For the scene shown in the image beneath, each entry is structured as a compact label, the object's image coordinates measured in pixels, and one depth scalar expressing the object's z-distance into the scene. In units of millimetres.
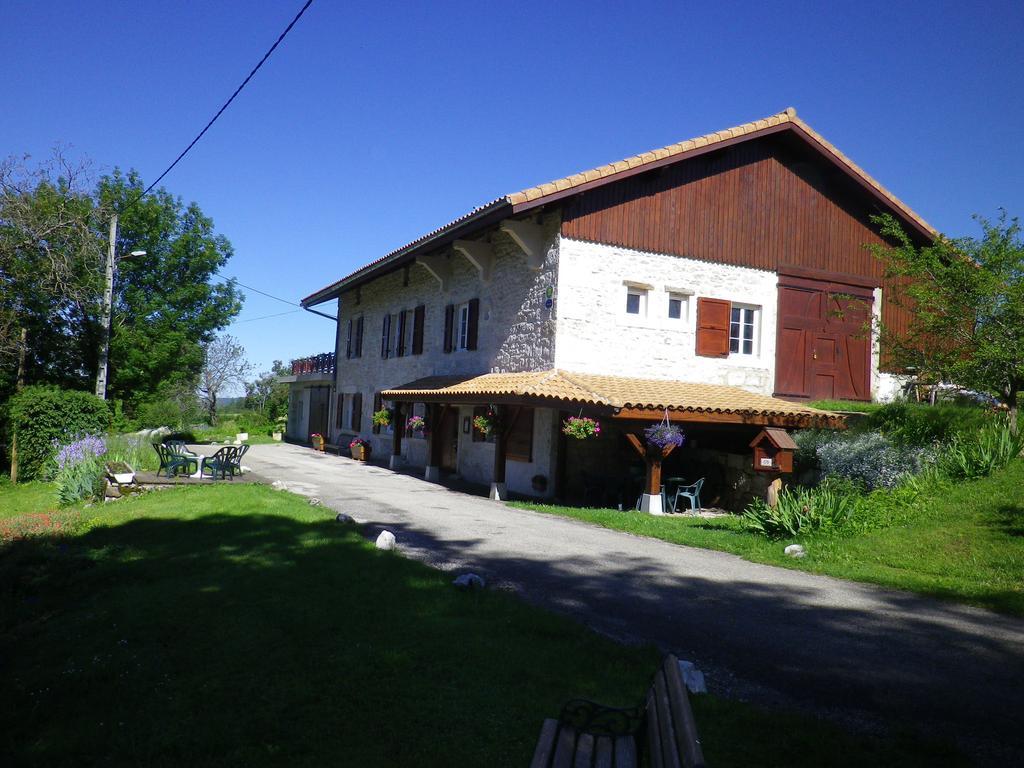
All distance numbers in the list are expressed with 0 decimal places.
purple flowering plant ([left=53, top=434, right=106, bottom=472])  14828
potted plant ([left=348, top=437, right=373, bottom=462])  23969
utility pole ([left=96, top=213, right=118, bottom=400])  18953
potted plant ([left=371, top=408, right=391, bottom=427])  20406
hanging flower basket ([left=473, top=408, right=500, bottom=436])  15141
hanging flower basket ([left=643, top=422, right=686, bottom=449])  12641
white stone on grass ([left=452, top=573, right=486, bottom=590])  6574
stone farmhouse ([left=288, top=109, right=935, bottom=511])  14453
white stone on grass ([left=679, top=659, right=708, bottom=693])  4312
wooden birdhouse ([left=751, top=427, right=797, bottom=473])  11750
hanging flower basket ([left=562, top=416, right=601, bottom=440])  12680
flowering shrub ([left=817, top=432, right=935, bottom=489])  10938
